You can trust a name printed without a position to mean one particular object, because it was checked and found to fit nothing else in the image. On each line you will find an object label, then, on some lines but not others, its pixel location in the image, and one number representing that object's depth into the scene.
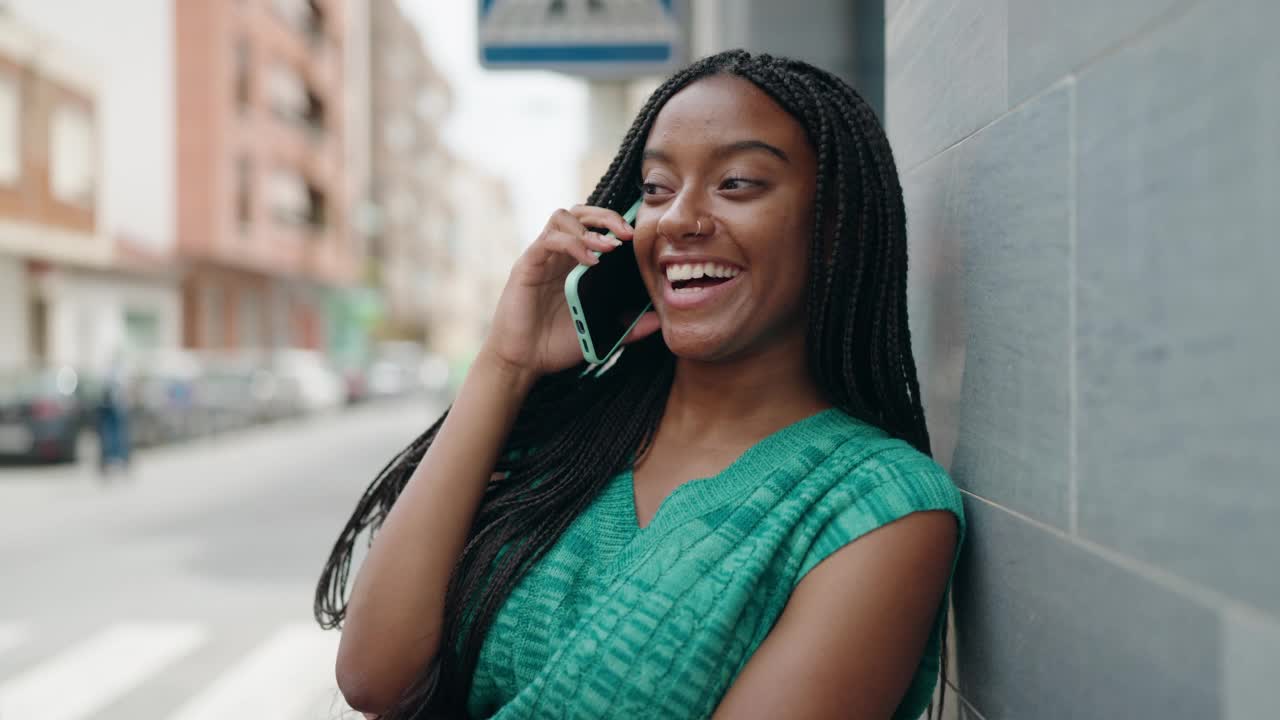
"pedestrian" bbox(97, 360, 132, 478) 12.54
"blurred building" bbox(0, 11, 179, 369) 20.39
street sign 5.17
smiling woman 1.44
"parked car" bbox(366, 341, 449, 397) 33.03
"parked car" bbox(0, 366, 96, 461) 13.59
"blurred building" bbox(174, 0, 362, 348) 27.41
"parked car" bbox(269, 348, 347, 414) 23.86
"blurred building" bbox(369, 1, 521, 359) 50.56
